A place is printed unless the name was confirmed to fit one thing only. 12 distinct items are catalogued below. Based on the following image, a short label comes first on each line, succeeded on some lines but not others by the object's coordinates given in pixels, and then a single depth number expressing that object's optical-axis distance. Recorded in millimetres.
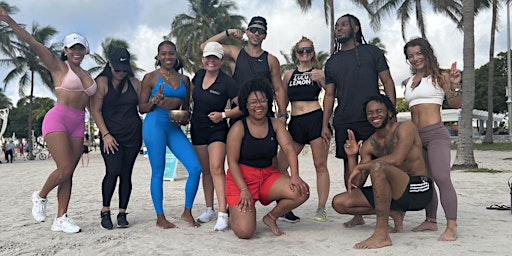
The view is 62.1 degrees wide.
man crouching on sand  3850
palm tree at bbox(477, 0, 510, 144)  25188
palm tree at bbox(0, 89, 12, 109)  69750
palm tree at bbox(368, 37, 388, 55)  37816
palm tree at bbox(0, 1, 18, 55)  27906
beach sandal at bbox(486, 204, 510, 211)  5535
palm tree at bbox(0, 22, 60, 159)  30969
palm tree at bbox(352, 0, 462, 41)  26848
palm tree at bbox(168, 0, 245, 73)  33375
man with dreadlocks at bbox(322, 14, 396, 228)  4508
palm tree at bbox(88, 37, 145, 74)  39619
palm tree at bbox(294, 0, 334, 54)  24828
